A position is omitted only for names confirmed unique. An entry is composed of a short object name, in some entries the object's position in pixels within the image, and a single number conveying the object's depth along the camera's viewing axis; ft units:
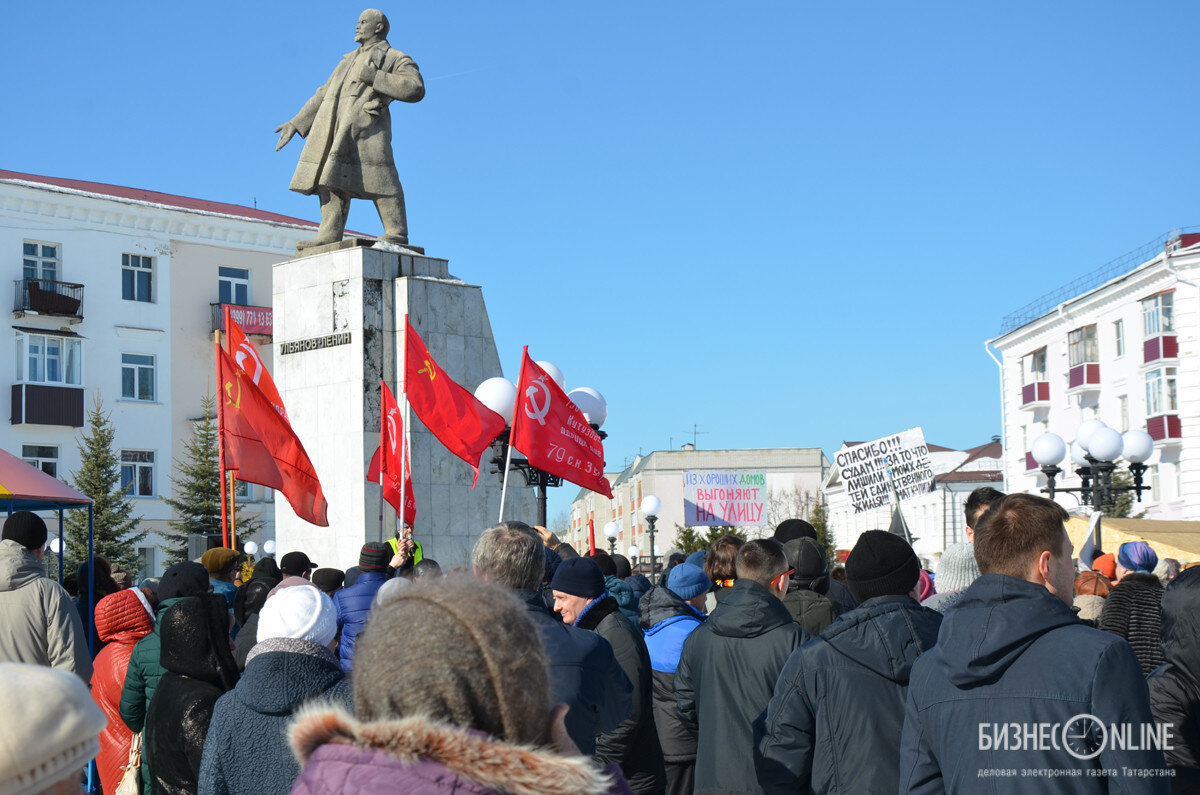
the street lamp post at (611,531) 118.32
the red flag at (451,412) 41.55
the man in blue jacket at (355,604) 21.91
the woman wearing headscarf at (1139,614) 19.80
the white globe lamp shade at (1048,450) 61.82
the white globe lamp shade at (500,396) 42.06
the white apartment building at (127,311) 144.77
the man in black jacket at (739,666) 17.49
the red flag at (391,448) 44.04
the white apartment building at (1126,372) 164.96
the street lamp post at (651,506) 92.07
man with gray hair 14.88
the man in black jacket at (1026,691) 10.82
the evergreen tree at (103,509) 135.95
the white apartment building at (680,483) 389.19
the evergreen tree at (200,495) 142.00
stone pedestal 48.60
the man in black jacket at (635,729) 17.57
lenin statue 50.49
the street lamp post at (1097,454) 57.21
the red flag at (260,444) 42.11
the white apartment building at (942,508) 249.34
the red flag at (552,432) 37.01
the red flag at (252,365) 45.70
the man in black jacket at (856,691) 14.39
